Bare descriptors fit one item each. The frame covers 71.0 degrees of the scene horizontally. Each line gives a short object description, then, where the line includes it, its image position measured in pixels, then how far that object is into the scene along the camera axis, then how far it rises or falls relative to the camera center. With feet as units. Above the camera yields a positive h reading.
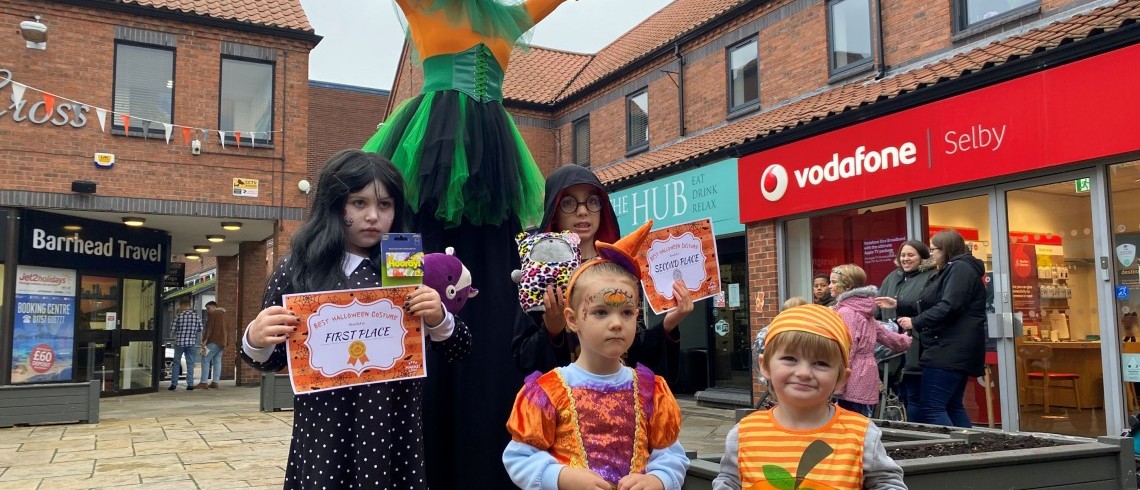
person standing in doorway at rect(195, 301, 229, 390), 50.97 -1.40
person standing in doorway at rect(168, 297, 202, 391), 50.39 -1.09
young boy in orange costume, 6.82 -1.00
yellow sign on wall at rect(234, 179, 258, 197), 44.93 +7.39
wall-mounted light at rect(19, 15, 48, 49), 38.58 +13.95
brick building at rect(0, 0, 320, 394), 40.29 +8.84
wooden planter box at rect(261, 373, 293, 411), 37.42 -3.49
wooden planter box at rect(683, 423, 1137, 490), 10.27 -2.13
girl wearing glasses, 7.68 +0.10
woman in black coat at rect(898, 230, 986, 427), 18.54 -0.59
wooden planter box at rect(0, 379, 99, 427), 30.81 -3.26
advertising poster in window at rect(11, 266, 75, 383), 41.14 -0.23
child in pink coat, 18.48 -0.66
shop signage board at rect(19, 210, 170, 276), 41.27 +4.19
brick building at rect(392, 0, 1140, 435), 21.44 +5.27
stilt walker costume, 8.25 +1.29
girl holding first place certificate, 6.88 -0.18
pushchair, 21.02 -1.88
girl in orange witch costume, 6.57 -0.82
